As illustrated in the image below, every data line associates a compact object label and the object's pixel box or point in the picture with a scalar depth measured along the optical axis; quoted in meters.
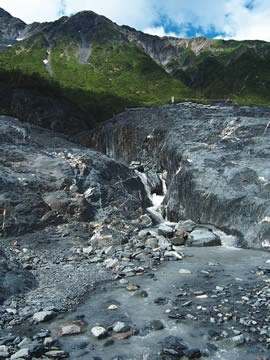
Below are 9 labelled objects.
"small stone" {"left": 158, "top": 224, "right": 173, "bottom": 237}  24.00
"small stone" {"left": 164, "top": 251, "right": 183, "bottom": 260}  20.15
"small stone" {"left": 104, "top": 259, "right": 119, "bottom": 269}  19.06
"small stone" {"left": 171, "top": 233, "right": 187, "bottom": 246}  23.19
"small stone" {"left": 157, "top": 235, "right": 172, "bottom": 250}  21.41
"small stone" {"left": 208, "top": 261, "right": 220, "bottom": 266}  18.92
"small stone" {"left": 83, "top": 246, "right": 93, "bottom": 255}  21.33
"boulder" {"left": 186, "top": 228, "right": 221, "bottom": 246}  22.94
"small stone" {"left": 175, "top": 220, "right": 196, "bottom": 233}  24.62
